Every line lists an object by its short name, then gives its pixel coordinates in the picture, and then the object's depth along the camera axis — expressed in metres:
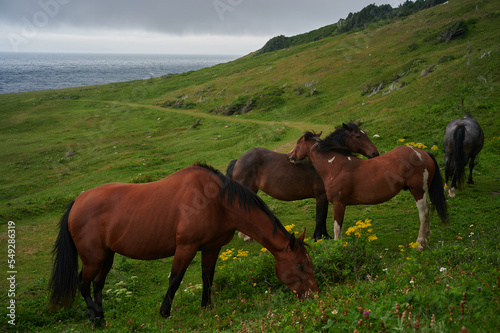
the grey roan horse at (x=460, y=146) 12.25
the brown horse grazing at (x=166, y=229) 5.98
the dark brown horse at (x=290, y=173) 9.61
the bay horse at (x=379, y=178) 8.46
